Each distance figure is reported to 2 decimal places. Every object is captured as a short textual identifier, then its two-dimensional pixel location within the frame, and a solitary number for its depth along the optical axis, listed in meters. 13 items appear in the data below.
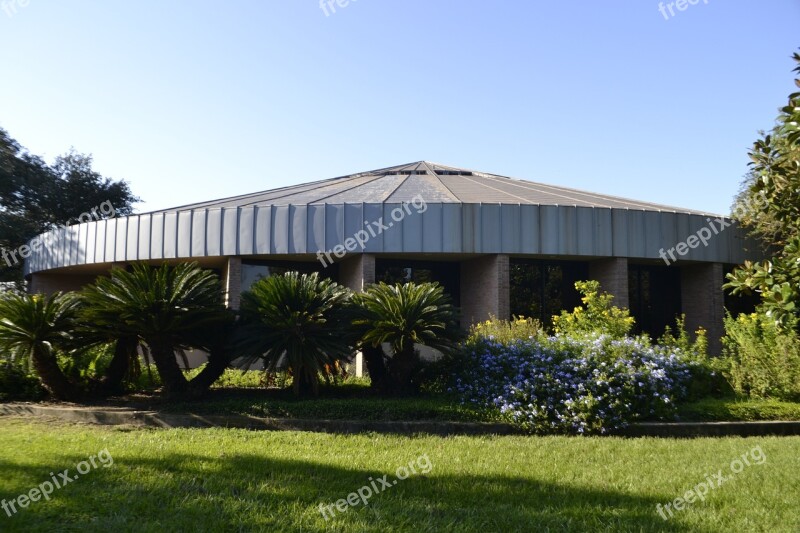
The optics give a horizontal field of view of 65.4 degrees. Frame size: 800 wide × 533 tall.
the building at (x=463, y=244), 18.08
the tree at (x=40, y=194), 33.72
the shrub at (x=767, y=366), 12.00
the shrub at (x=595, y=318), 15.87
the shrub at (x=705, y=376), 12.35
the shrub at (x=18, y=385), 12.58
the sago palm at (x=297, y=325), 11.07
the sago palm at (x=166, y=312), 11.11
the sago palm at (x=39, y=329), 11.48
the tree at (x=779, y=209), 4.08
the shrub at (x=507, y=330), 13.95
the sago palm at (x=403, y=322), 11.37
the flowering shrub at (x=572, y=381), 9.88
